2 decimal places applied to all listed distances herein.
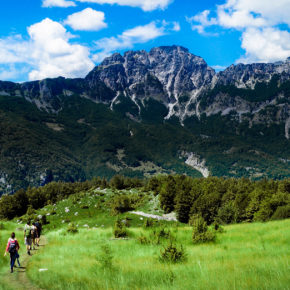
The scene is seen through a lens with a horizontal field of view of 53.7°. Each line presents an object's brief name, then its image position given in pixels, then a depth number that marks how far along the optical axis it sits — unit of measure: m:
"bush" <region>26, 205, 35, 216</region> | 83.31
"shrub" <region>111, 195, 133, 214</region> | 72.88
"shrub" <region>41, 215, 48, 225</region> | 70.68
